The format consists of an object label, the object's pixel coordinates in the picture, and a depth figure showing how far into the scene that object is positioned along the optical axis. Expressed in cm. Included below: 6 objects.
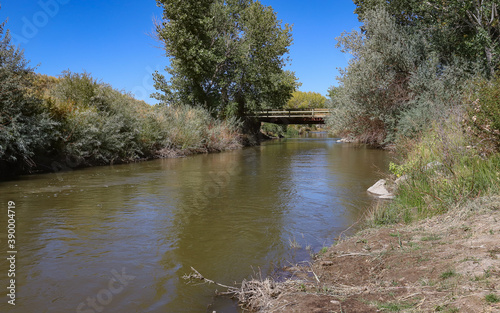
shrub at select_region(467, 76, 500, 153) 621
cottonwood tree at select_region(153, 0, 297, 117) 2797
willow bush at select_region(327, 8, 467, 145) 1909
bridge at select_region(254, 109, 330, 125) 4512
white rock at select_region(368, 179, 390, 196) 952
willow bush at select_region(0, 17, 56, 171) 1214
